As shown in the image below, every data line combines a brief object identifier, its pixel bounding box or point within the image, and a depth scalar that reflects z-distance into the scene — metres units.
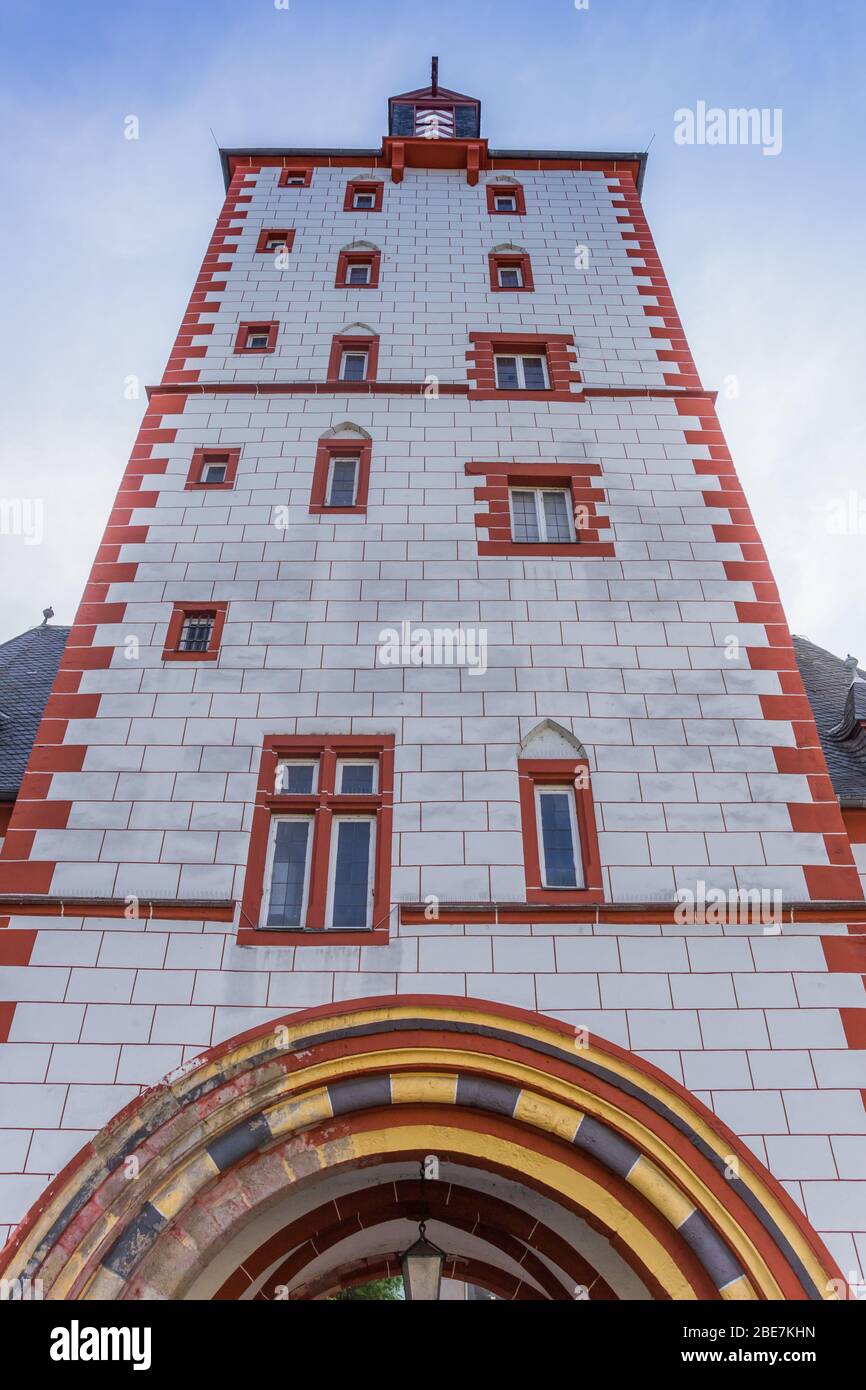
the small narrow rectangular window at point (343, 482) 12.41
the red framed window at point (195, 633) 10.81
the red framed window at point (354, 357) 14.12
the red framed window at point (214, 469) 12.48
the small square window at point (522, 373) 14.08
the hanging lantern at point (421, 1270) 8.80
